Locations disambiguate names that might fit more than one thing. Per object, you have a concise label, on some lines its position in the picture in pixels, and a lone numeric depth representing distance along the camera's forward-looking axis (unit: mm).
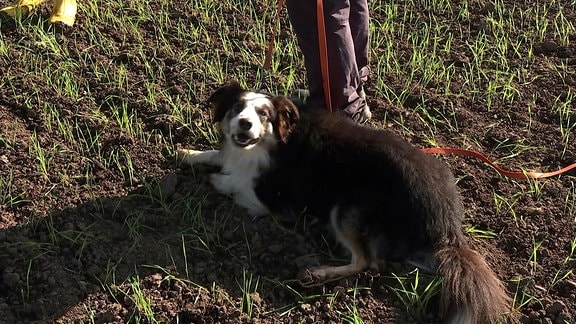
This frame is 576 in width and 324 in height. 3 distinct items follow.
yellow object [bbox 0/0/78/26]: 5180
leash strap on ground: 4141
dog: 3428
